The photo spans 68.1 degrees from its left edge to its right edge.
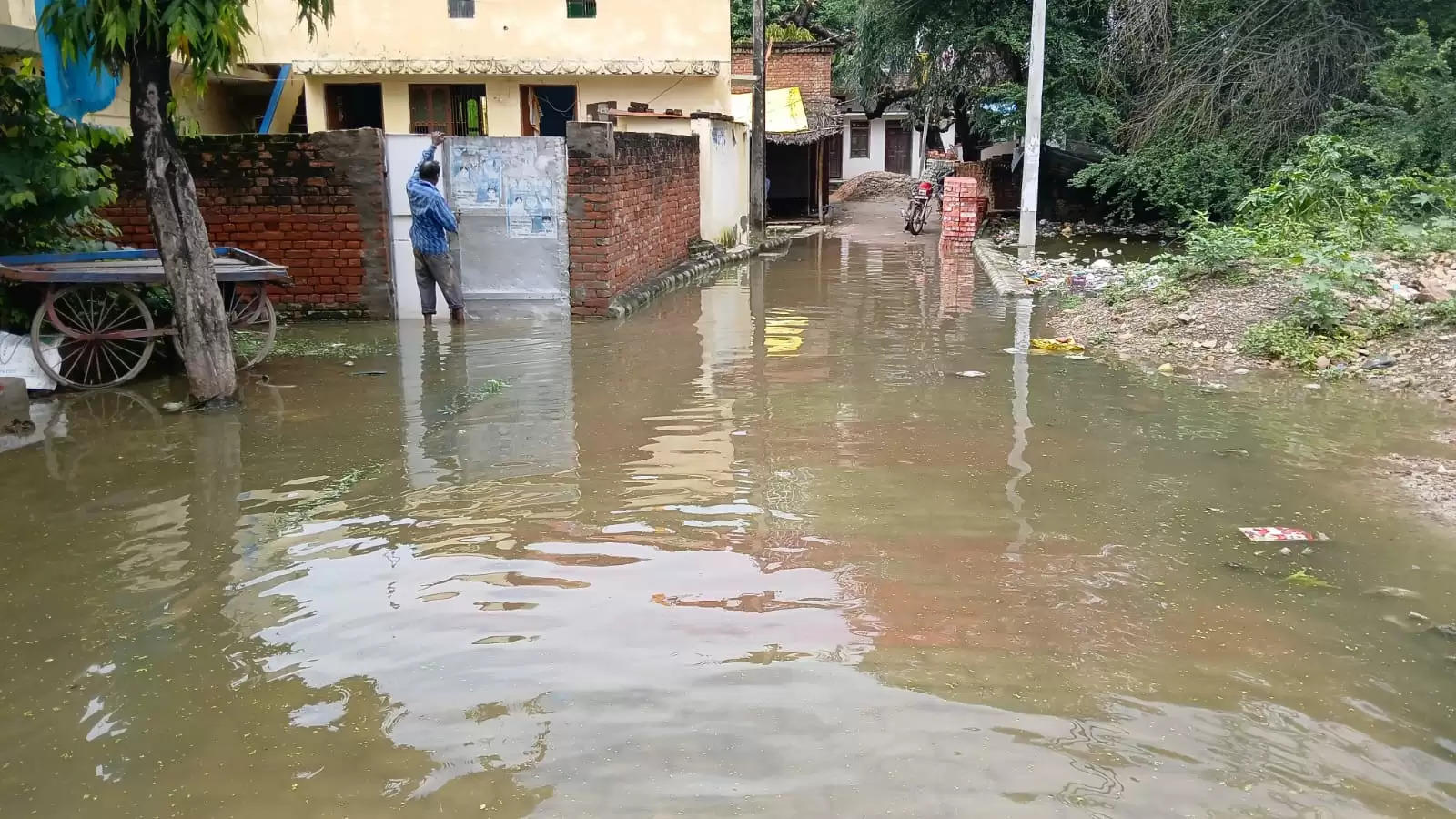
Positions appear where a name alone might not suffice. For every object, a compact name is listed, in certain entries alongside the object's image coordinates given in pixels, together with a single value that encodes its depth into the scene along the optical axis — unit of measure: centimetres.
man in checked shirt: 971
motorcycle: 2325
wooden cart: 727
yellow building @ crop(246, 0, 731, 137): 1836
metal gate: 1042
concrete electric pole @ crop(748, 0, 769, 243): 2055
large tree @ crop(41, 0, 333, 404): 606
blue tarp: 655
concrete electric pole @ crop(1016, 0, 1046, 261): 1678
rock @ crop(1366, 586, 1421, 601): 420
